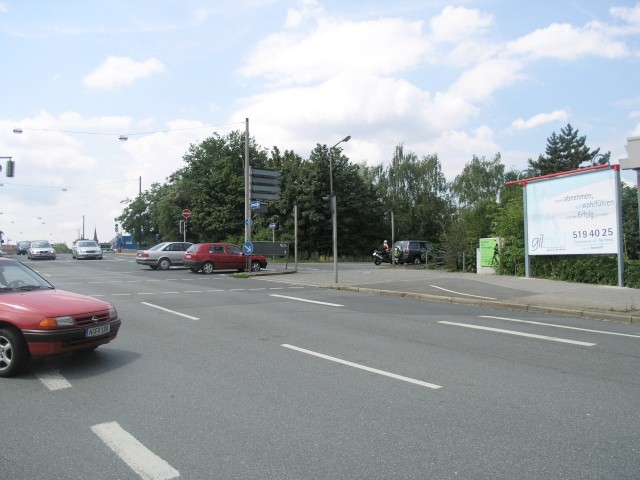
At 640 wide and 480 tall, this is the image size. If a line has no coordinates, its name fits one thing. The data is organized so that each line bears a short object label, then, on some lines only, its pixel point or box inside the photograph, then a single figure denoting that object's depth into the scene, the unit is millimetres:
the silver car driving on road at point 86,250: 40844
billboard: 17375
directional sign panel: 26625
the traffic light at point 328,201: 20145
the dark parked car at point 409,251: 35938
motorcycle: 36375
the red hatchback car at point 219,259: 26219
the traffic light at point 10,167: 30531
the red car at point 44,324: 6180
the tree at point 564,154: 60938
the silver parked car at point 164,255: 29188
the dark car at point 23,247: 61906
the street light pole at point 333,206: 19783
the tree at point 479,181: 60156
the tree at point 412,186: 61094
